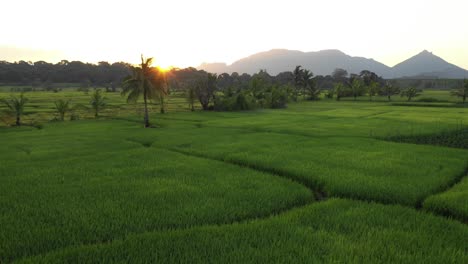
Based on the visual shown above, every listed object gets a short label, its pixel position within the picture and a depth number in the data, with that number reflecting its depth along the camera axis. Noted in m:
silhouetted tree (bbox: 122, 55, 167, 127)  30.98
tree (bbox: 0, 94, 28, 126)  32.31
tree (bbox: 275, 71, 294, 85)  139.15
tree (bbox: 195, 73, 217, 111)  49.91
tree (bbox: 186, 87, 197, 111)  49.31
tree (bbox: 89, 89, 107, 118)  39.81
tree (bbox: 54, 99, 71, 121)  36.31
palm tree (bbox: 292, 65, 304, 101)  78.76
